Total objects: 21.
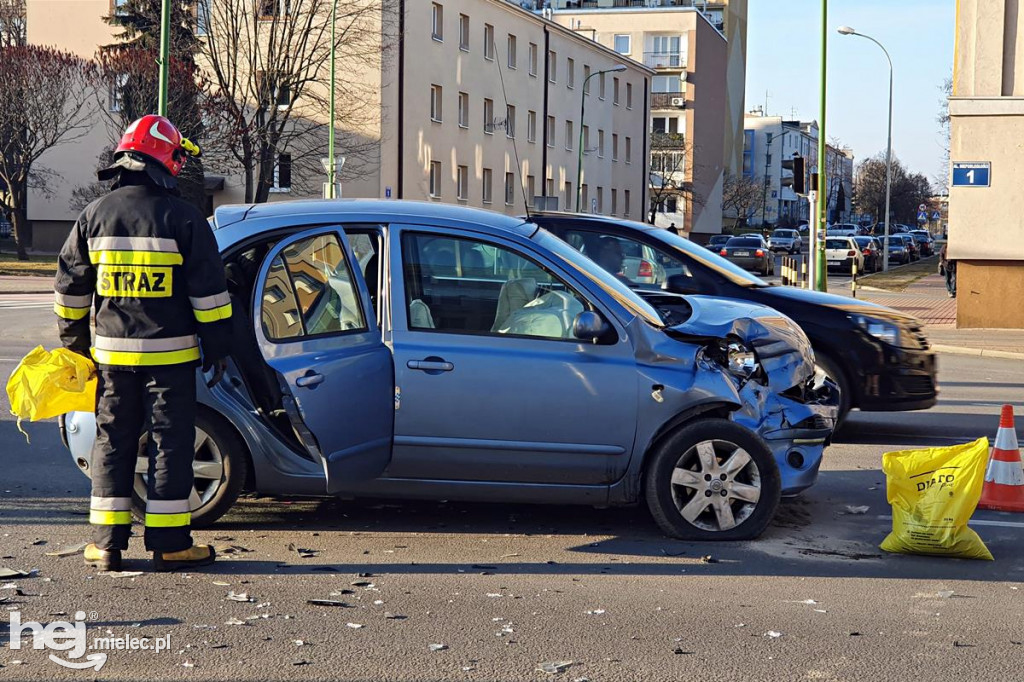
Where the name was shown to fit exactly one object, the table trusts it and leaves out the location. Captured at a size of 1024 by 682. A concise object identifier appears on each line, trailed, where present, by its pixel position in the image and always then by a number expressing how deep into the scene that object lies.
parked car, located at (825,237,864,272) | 48.12
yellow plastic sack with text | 5.87
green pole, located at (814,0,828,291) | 25.64
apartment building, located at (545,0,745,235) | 83.88
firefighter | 5.20
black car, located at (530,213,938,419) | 9.25
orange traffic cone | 7.07
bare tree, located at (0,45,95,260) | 44.91
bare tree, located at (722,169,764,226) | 94.50
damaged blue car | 5.84
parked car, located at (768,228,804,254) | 65.50
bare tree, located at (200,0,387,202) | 39.72
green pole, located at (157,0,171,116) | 20.70
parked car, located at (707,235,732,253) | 55.56
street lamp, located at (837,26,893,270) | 50.77
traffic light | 23.94
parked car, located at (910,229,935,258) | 73.99
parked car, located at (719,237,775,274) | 47.44
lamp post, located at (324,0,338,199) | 30.19
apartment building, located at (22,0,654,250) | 44.41
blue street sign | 20.67
